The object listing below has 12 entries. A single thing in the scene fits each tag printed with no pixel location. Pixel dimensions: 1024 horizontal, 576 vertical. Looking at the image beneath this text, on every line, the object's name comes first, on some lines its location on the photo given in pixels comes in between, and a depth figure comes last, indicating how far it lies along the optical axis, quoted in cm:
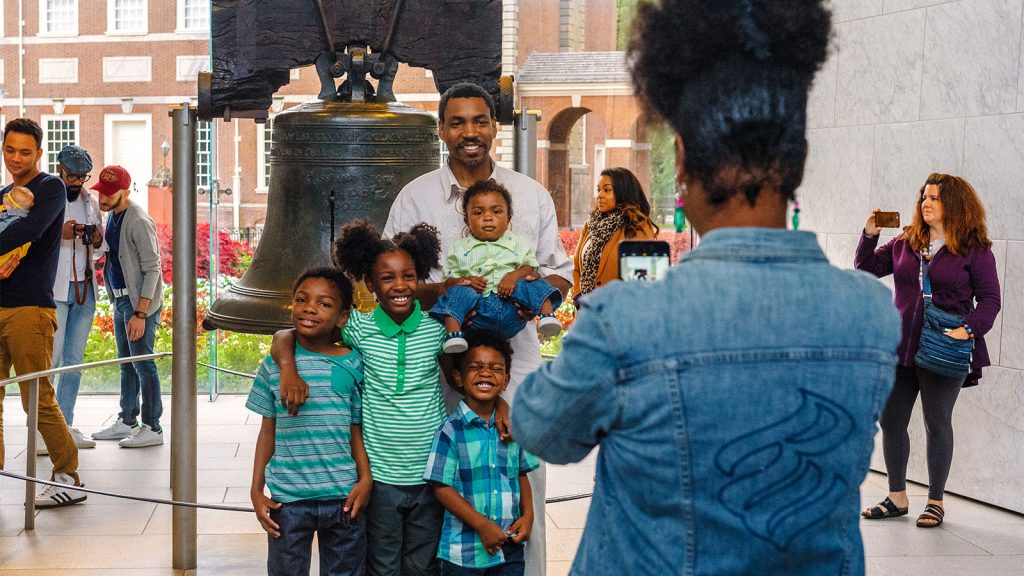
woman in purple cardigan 575
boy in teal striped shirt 341
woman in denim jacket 155
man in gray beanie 704
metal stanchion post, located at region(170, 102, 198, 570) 467
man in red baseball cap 727
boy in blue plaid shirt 335
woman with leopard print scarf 700
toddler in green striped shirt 330
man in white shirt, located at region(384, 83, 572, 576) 351
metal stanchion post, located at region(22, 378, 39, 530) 550
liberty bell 415
